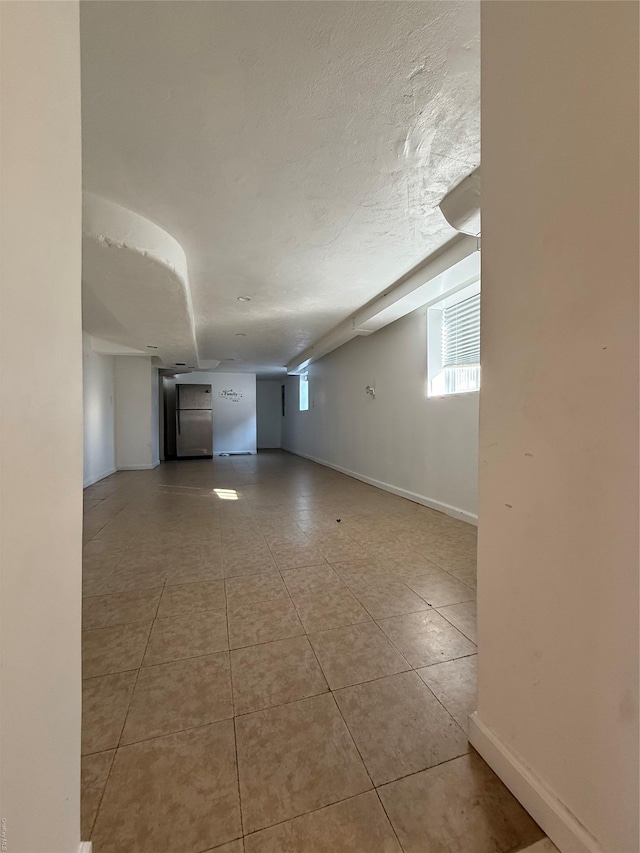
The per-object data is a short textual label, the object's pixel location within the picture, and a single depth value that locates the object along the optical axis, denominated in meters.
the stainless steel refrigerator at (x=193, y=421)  9.09
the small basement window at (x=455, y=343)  3.38
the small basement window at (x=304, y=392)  9.09
